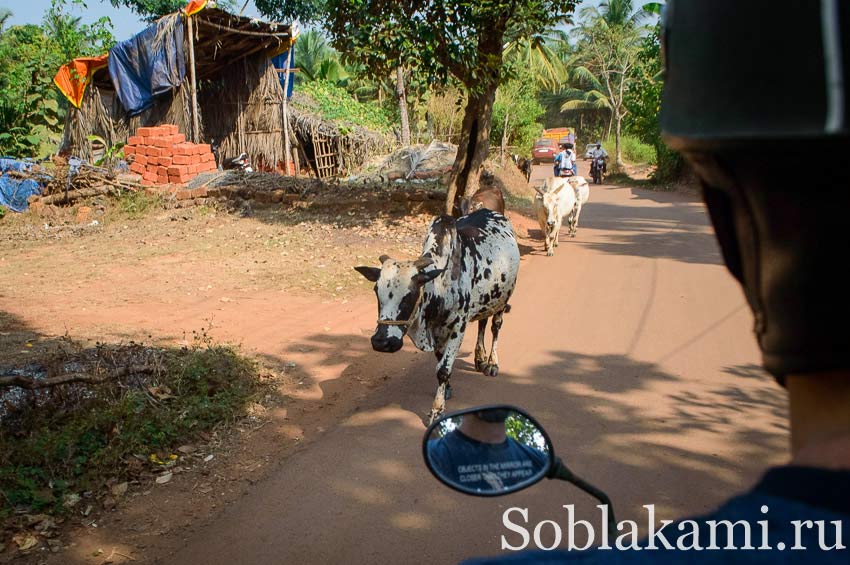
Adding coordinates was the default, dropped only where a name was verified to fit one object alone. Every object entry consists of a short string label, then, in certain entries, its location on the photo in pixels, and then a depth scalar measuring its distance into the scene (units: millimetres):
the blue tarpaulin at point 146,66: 16562
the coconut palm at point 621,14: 38750
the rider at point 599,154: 27922
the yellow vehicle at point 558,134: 42350
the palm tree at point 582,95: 42625
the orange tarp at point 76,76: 17078
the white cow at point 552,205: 11586
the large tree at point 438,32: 10672
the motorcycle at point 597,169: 27578
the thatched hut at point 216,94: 16750
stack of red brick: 15961
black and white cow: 4633
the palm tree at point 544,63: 32969
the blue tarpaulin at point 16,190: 15086
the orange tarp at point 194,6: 15750
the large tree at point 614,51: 35656
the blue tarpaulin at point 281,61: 19219
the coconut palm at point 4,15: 27542
